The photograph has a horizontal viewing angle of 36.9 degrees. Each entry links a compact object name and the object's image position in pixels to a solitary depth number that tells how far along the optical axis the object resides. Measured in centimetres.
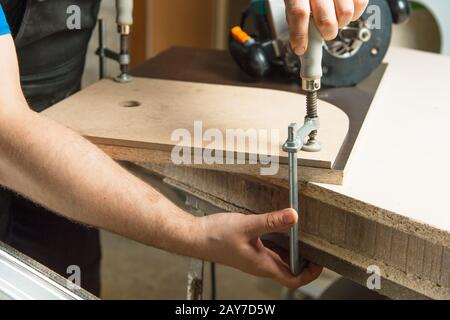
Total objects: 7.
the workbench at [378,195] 74
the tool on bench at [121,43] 107
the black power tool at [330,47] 109
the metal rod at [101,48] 115
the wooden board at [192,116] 83
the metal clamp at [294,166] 74
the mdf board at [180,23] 228
